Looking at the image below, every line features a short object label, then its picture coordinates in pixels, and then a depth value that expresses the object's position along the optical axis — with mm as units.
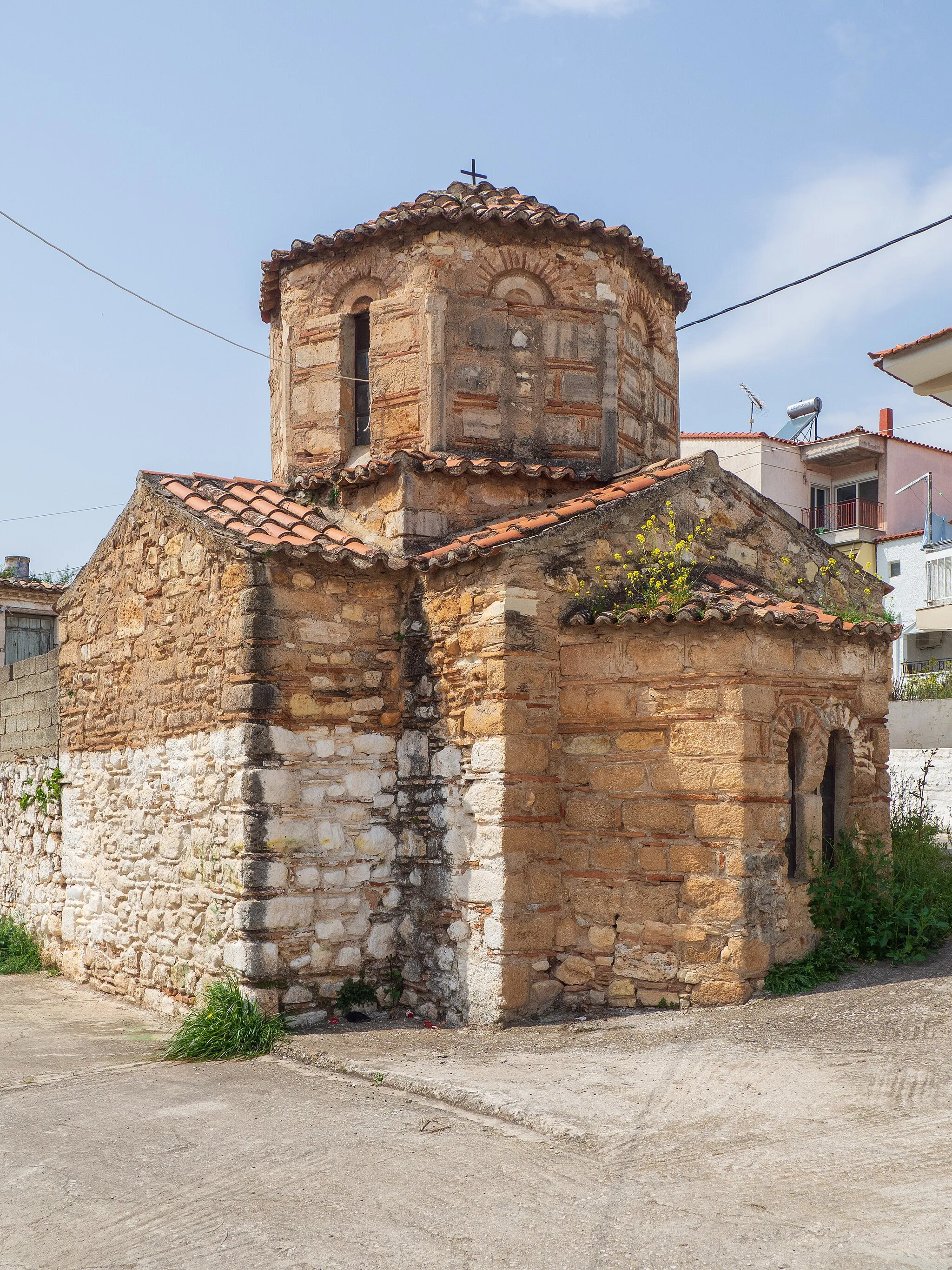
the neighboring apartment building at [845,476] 26109
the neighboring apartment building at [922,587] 23125
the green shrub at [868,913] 7105
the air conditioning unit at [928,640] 24875
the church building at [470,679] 7082
